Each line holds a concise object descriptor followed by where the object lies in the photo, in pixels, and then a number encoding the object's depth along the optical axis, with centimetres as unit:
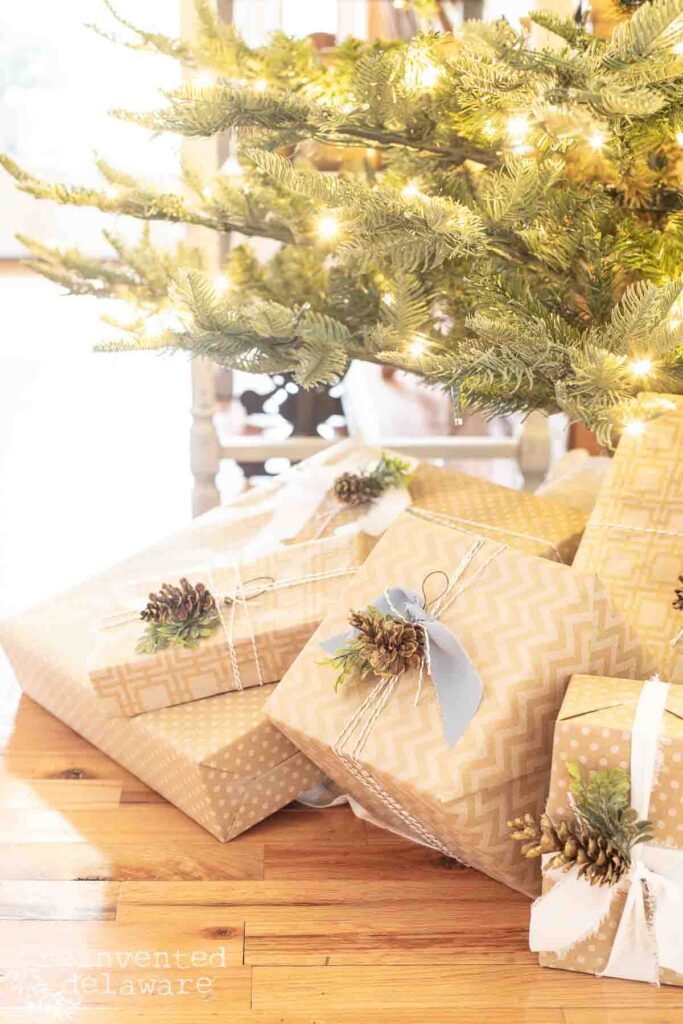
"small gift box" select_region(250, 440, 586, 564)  139
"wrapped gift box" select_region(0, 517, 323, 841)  120
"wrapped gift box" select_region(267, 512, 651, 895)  107
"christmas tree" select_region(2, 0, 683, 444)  107
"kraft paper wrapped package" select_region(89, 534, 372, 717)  126
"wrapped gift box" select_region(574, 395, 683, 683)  121
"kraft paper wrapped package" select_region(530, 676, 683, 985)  99
